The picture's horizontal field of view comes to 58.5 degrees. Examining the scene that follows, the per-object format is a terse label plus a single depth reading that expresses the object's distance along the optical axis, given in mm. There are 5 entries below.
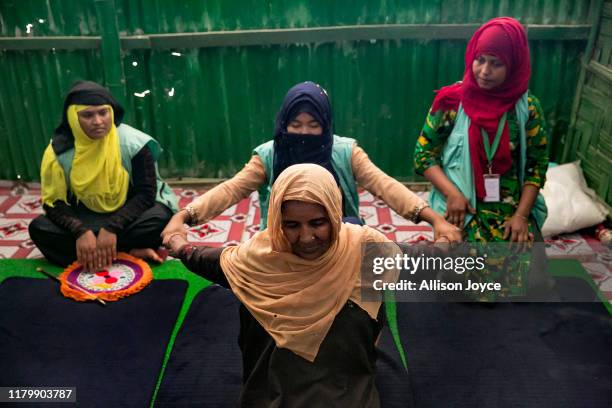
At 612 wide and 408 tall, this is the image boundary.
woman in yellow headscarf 3100
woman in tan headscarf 1802
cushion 3557
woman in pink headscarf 2580
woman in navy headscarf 2365
